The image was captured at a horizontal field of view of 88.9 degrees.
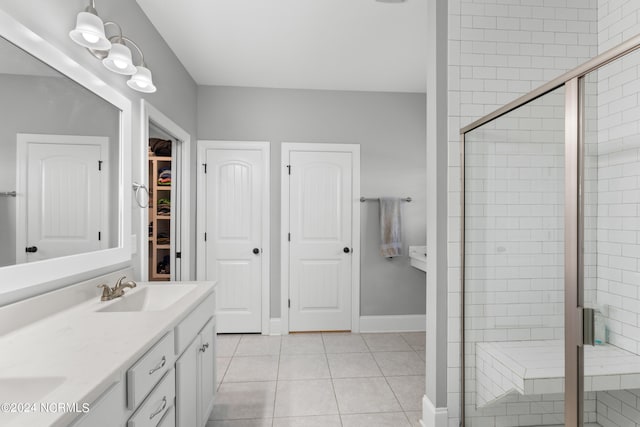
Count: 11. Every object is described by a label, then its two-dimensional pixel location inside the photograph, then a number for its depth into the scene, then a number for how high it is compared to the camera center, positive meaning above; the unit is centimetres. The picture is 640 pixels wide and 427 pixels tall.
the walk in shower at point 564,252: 111 -16
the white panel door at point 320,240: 351 -30
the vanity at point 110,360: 76 -43
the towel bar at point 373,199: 354 +15
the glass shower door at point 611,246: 109 -11
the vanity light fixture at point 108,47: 139 +77
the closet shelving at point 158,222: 372 -13
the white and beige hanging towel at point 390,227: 348 -16
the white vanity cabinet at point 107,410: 77 -50
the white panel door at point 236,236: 346 -26
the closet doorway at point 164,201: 224 +11
